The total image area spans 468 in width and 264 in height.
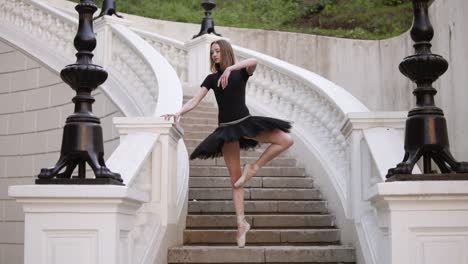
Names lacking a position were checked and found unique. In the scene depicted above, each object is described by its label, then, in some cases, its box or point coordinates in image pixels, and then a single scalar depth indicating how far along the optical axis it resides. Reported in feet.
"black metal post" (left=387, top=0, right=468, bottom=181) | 12.71
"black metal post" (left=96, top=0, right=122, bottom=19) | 38.52
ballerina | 18.48
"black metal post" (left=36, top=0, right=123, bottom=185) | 13.37
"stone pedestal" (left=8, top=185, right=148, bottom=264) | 13.03
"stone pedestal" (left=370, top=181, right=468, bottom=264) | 12.42
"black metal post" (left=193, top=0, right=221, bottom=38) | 42.24
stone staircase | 19.77
